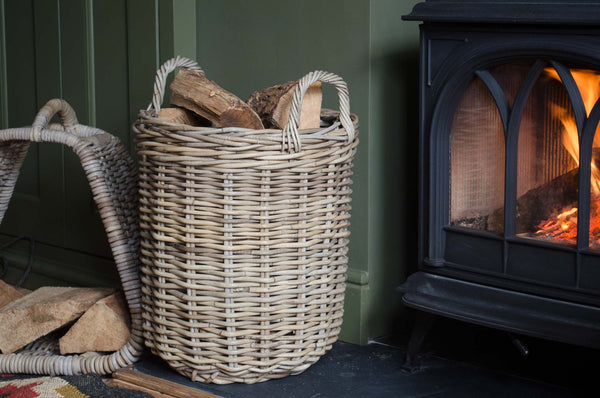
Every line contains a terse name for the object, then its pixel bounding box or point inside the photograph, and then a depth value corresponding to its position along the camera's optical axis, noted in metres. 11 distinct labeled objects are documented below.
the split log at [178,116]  2.83
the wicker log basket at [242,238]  2.73
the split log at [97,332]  2.97
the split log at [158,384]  2.79
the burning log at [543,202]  2.72
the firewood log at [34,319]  3.00
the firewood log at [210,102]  2.78
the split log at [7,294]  3.27
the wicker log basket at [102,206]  2.92
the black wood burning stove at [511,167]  2.67
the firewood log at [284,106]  2.81
